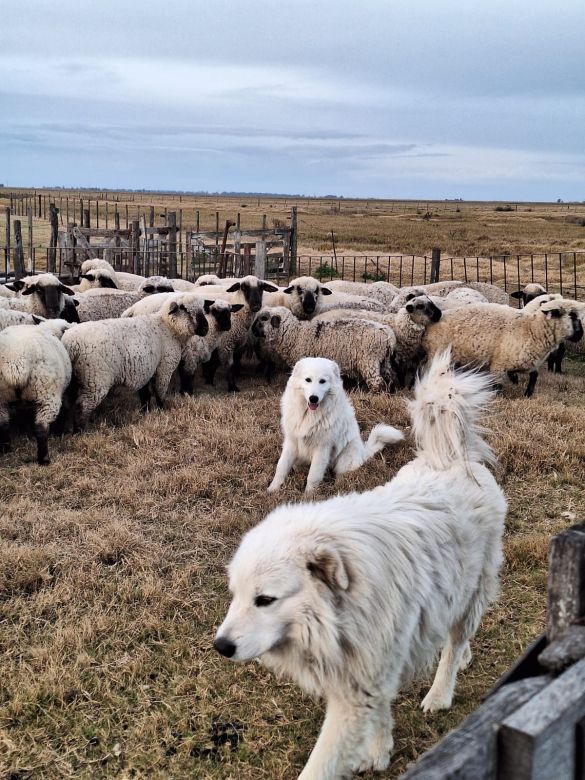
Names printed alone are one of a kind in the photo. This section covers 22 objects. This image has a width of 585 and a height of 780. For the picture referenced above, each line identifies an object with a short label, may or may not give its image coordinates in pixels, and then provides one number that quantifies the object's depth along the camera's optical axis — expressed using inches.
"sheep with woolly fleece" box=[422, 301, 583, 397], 402.9
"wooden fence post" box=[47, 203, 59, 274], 790.1
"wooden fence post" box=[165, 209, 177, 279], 732.0
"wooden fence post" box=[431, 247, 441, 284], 695.1
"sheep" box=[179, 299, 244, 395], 406.9
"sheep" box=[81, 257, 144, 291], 542.0
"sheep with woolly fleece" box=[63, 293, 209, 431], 335.0
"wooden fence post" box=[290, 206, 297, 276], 799.8
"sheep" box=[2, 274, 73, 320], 404.2
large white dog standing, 113.0
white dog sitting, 264.1
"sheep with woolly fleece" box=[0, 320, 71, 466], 288.5
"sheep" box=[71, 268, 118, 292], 506.9
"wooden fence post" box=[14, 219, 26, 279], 606.5
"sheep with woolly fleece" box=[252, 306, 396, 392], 398.6
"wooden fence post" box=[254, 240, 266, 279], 667.4
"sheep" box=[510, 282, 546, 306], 521.0
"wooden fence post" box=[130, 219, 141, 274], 725.5
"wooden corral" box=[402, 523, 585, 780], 55.5
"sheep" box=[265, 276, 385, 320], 463.5
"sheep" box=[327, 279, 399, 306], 543.2
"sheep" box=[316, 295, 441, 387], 418.6
